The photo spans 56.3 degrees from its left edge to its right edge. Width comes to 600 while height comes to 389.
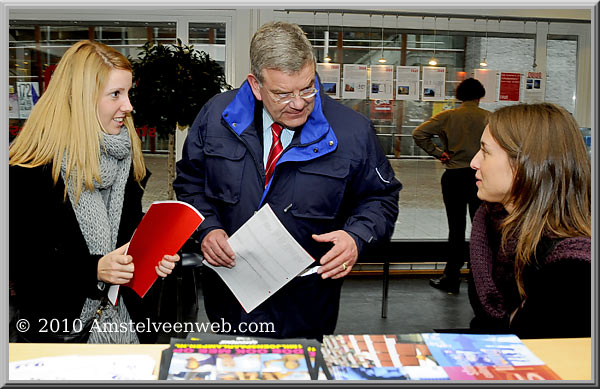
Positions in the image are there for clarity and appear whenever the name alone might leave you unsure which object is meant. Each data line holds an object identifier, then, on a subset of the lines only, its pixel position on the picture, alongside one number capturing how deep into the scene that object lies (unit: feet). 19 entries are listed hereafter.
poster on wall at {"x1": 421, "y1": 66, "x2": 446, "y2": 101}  19.67
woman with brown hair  4.50
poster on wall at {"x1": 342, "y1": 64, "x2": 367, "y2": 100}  19.29
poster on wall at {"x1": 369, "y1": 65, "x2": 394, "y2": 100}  19.49
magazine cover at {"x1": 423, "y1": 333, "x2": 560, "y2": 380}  3.52
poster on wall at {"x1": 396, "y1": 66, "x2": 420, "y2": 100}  19.62
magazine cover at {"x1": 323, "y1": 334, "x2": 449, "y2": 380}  3.43
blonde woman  5.69
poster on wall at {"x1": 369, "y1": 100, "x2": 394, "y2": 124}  19.72
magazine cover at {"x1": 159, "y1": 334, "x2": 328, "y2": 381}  3.32
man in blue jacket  6.07
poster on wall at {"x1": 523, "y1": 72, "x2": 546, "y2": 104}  20.01
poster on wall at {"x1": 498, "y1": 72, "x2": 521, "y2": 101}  19.88
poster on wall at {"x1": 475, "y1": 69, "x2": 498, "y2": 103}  19.77
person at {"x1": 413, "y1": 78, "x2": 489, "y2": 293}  17.30
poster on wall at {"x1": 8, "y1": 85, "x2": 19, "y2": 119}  18.29
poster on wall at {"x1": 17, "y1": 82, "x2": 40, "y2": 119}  18.34
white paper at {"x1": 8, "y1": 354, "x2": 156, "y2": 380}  3.43
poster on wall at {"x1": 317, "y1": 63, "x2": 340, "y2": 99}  19.13
